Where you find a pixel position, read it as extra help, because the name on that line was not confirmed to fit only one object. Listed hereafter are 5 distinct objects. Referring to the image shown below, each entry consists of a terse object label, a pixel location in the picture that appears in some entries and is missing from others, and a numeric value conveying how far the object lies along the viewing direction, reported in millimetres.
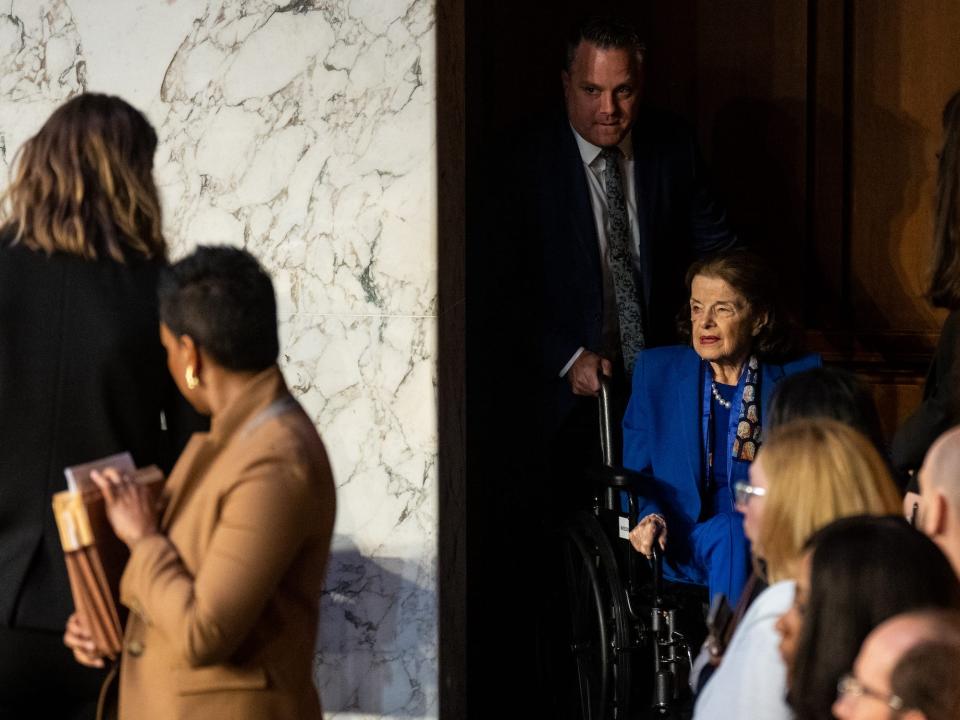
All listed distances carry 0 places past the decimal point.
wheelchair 7551
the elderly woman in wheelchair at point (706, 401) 7941
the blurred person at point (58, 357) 4660
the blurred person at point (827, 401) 5637
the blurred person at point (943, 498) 4621
